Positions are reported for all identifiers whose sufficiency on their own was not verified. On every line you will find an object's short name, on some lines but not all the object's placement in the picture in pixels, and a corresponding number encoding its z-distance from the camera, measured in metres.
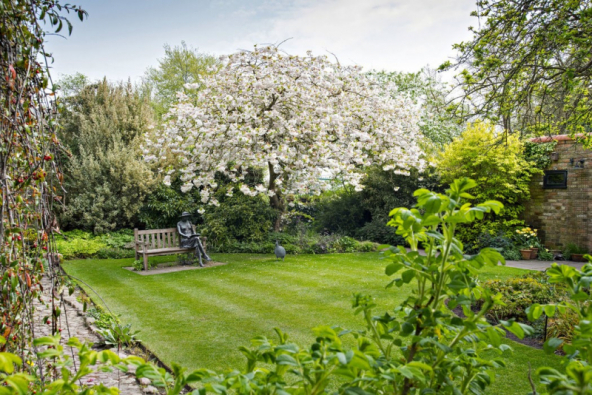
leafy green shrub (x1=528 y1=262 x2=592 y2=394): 0.91
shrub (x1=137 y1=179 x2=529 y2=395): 1.07
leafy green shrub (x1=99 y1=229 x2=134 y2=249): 11.87
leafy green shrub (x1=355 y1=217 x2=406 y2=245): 12.47
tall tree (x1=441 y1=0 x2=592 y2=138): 5.12
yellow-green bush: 11.10
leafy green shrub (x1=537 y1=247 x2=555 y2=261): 10.61
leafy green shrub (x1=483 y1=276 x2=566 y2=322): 5.30
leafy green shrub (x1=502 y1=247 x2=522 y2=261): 10.52
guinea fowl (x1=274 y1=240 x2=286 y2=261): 9.73
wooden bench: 9.14
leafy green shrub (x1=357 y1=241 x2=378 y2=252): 11.63
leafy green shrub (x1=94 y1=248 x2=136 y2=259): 10.88
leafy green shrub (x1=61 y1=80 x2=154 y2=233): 12.90
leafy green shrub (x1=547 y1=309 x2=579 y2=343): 4.32
